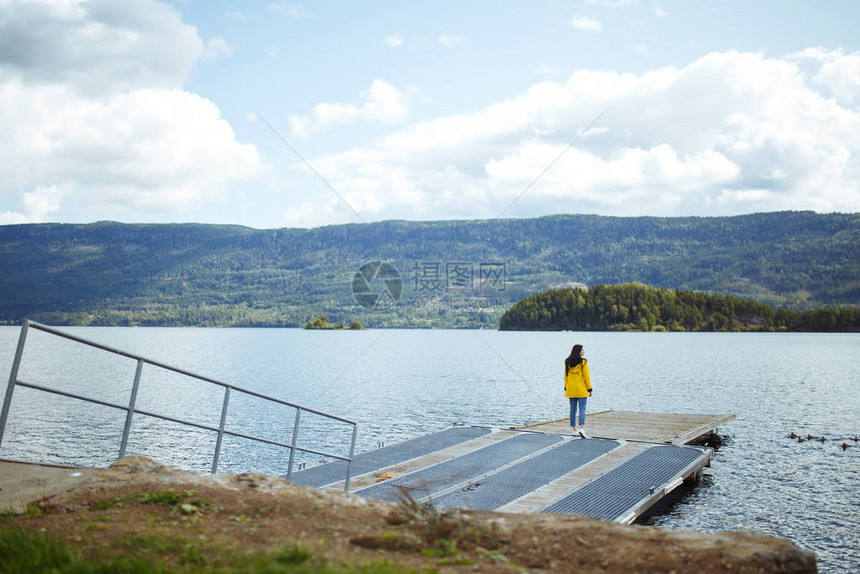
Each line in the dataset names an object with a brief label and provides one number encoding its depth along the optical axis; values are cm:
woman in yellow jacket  1711
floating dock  1170
